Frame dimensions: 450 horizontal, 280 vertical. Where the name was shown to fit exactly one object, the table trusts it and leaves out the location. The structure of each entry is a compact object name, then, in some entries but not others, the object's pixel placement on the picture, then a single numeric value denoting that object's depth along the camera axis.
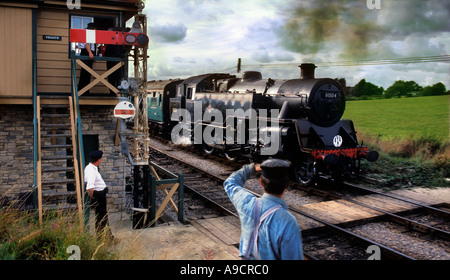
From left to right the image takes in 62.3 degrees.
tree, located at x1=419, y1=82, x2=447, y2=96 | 24.90
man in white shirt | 5.99
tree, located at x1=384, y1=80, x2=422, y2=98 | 30.07
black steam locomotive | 10.61
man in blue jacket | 2.61
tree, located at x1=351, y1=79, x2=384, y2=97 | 32.75
